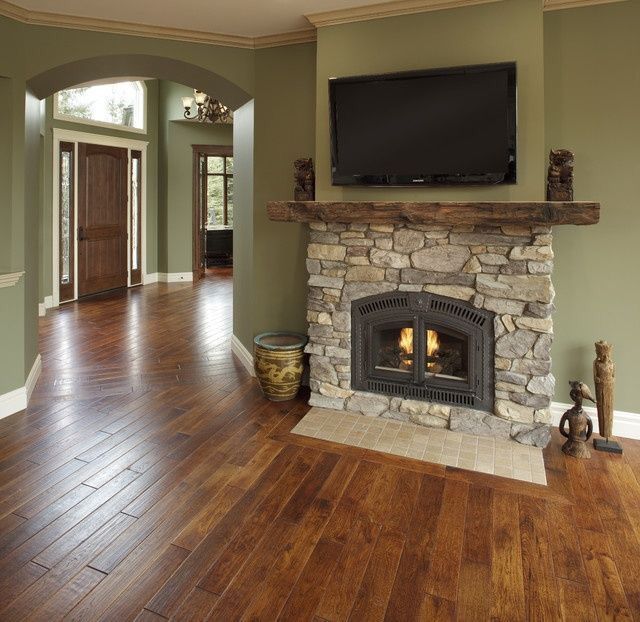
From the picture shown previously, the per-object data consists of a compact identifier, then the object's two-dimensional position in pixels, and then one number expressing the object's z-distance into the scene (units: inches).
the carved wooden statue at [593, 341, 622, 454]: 128.6
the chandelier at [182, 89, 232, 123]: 280.7
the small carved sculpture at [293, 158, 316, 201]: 150.6
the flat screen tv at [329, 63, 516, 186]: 126.4
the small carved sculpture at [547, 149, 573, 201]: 123.3
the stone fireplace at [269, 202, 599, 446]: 127.7
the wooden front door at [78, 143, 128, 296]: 308.3
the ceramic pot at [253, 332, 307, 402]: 155.5
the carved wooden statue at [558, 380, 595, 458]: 126.7
